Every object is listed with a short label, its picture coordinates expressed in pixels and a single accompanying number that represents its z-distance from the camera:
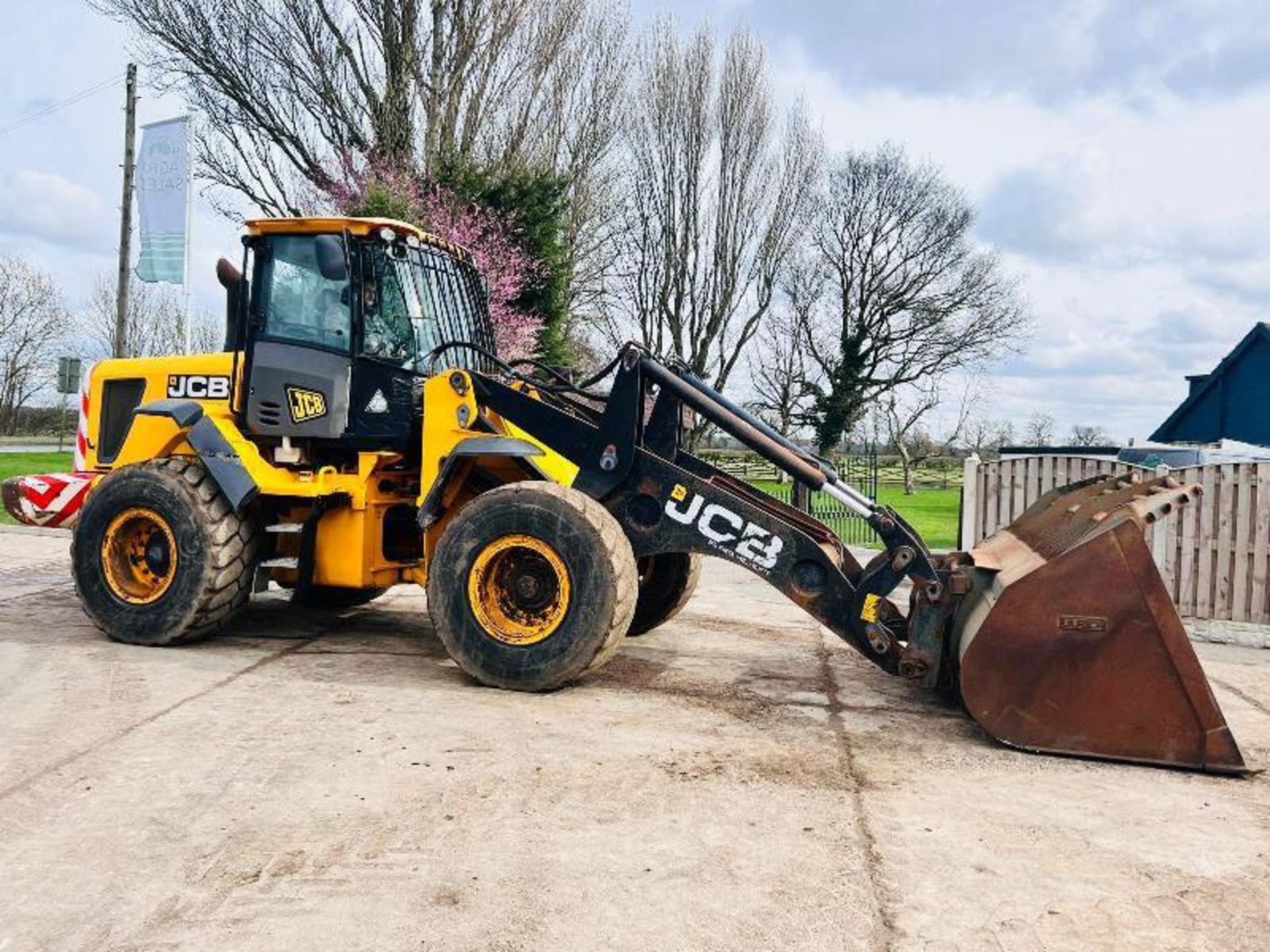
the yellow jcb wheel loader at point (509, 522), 4.52
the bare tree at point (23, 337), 43.28
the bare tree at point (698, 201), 27.84
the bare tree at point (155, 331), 39.66
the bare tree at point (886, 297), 35.31
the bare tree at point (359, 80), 19.75
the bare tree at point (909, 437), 33.72
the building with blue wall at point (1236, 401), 26.14
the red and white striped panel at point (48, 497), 7.69
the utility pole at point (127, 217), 20.42
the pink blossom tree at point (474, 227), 18.38
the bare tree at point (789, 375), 35.06
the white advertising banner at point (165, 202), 17.53
